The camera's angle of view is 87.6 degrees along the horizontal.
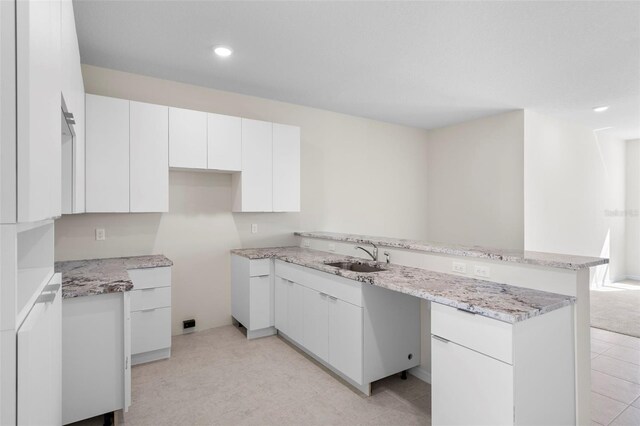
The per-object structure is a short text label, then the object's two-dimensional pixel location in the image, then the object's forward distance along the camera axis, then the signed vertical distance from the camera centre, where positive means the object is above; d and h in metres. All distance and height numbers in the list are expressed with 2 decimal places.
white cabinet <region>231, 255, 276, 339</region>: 3.46 -0.88
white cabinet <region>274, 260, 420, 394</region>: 2.37 -0.87
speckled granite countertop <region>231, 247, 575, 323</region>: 1.60 -0.45
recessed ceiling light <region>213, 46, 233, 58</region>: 2.85 +1.42
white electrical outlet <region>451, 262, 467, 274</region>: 2.30 -0.38
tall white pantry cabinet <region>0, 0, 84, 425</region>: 0.75 +0.09
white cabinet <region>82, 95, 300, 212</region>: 2.89 +0.59
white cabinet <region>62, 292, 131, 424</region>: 1.93 -0.85
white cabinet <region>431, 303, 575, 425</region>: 1.52 -0.77
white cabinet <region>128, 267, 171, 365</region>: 2.90 -0.90
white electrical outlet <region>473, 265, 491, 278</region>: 2.17 -0.38
